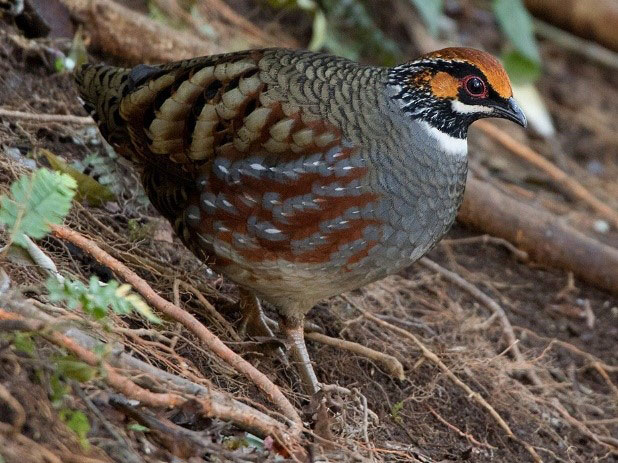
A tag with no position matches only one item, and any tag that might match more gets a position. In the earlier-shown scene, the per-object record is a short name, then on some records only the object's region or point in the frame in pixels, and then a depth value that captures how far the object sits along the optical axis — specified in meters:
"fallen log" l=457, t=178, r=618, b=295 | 12.50
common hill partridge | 7.86
